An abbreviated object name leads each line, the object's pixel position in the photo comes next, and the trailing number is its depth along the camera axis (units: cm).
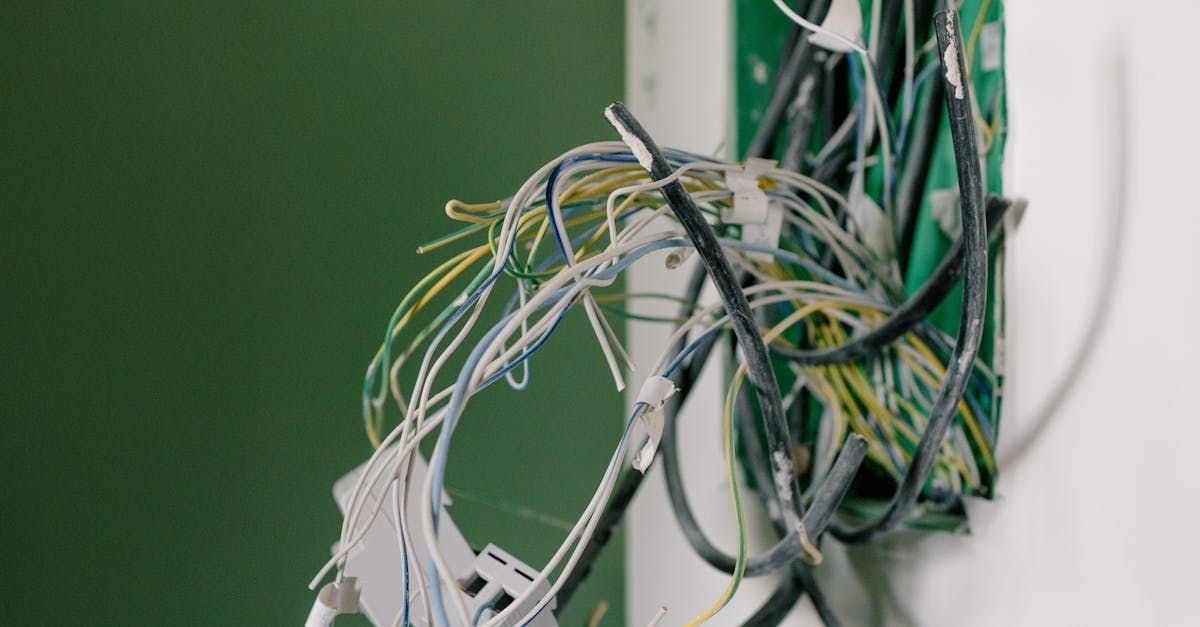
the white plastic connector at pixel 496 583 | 55
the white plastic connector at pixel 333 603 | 52
